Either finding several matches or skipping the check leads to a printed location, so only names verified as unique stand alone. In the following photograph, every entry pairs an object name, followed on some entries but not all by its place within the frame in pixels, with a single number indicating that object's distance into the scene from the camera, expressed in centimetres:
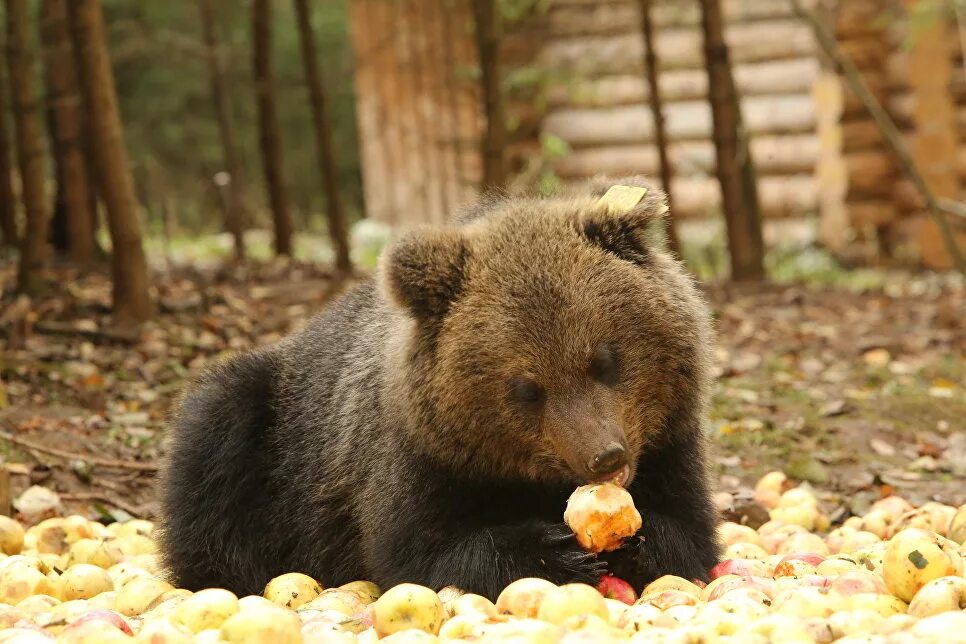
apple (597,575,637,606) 752
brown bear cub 736
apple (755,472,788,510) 1135
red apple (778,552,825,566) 823
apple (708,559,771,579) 791
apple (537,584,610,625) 646
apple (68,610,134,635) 660
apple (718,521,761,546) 962
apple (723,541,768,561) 894
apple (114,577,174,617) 810
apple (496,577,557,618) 683
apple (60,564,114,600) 837
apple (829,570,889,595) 711
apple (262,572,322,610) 808
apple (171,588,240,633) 678
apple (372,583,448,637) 667
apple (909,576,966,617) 649
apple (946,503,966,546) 909
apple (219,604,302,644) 607
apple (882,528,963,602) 696
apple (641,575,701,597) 737
